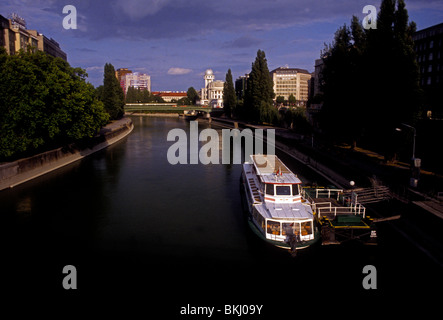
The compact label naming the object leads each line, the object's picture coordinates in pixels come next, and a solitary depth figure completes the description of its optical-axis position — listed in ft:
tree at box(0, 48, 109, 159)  145.18
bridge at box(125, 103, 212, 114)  603.26
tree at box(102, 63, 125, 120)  423.23
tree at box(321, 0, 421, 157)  128.77
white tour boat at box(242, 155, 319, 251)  79.71
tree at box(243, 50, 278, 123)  386.11
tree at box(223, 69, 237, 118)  525.75
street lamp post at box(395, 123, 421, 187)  102.32
